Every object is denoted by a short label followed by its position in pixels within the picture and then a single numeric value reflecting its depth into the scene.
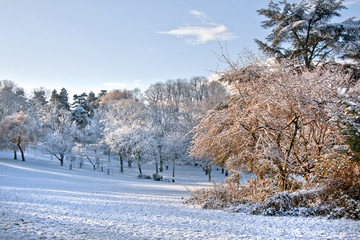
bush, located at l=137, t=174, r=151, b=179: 29.69
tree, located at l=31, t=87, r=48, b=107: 53.22
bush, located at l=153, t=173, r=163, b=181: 29.21
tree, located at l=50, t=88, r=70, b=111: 53.00
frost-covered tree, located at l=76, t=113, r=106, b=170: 37.81
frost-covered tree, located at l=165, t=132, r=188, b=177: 36.16
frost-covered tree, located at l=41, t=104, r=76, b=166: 32.97
